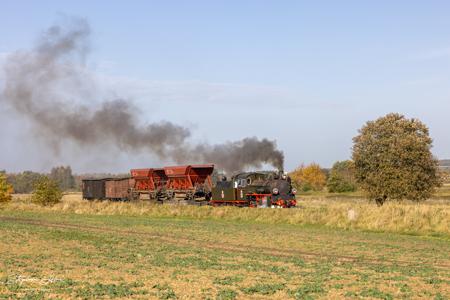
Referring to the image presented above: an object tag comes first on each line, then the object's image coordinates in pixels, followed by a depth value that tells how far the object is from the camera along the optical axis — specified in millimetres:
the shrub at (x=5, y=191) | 67625
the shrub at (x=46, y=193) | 66562
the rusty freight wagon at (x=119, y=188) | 70000
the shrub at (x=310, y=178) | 139000
